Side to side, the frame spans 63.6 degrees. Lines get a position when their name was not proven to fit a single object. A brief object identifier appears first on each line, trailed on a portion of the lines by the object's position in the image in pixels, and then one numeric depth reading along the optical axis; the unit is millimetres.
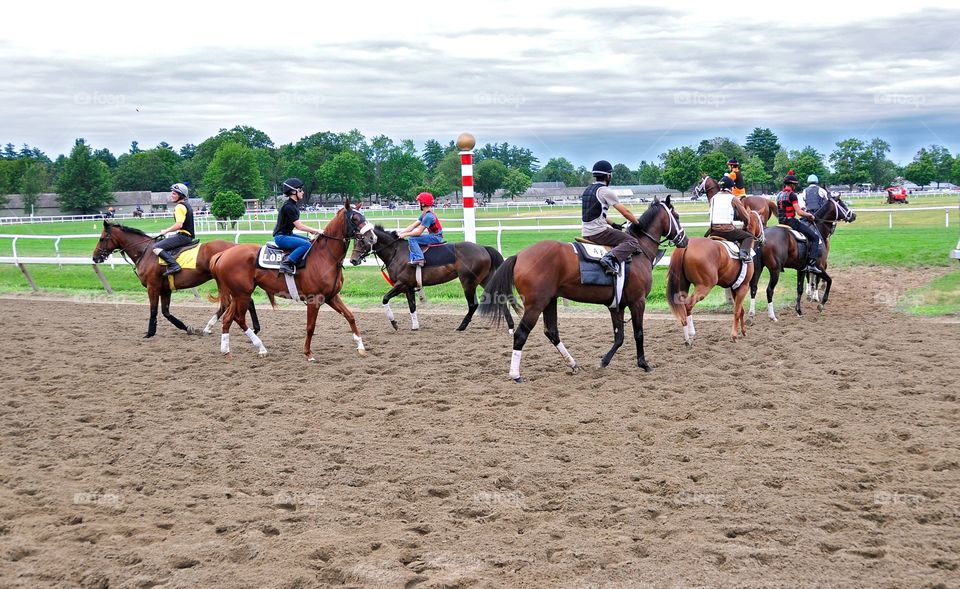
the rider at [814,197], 14031
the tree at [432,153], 120938
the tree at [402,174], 74938
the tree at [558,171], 108625
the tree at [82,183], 82812
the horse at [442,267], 12391
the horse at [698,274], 10969
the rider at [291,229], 10508
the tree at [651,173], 74412
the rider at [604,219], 9109
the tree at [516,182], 78188
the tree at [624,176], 91188
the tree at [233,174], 67625
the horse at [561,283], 8961
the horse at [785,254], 12766
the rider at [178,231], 12312
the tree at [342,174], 70312
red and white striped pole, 14953
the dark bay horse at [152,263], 12320
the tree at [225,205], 44781
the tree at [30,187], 93250
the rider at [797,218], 13320
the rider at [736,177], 12867
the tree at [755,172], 41400
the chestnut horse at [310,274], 10547
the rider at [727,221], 11530
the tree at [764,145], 49950
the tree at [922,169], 79750
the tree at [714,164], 41719
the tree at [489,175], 81625
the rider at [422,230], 12328
